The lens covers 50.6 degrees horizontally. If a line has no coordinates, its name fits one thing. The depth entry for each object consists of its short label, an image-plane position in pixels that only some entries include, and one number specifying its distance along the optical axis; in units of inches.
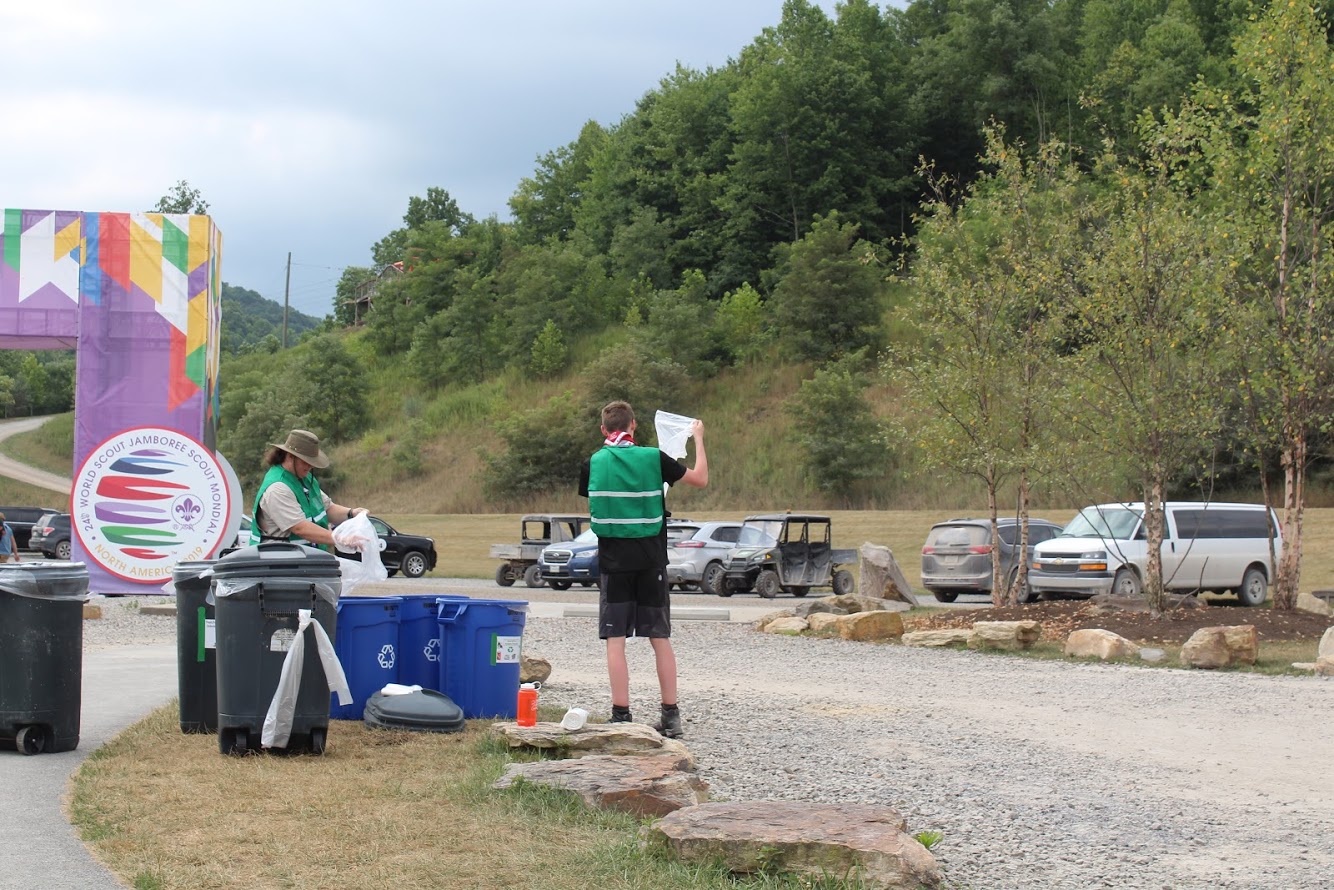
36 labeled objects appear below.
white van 895.7
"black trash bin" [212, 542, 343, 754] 300.4
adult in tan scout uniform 328.2
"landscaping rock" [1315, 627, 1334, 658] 528.5
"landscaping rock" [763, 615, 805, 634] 721.6
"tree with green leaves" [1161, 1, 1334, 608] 659.4
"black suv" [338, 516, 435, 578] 1288.1
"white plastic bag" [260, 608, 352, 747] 295.0
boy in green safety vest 322.3
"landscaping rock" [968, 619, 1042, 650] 613.0
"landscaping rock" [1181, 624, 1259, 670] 536.7
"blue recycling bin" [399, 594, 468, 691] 358.3
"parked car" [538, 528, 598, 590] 1139.9
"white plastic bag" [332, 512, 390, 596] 325.4
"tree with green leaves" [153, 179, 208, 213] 3319.4
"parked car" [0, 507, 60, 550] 1647.4
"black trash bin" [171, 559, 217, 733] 332.8
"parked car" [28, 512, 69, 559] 1478.8
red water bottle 315.3
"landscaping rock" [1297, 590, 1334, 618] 745.6
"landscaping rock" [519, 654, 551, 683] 455.2
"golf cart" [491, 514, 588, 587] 1193.4
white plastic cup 299.1
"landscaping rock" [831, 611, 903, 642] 679.7
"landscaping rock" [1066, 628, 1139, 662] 569.9
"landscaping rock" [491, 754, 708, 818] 242.2
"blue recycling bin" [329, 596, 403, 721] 349.4
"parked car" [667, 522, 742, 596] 1126.4
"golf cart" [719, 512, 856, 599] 1111.6
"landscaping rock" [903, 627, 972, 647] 637.3
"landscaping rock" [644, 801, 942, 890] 191.8
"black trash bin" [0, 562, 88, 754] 318.3
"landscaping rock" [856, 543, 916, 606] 934.4
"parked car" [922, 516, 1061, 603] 969.5
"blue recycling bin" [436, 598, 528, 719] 357.1
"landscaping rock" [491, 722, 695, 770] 290.0
